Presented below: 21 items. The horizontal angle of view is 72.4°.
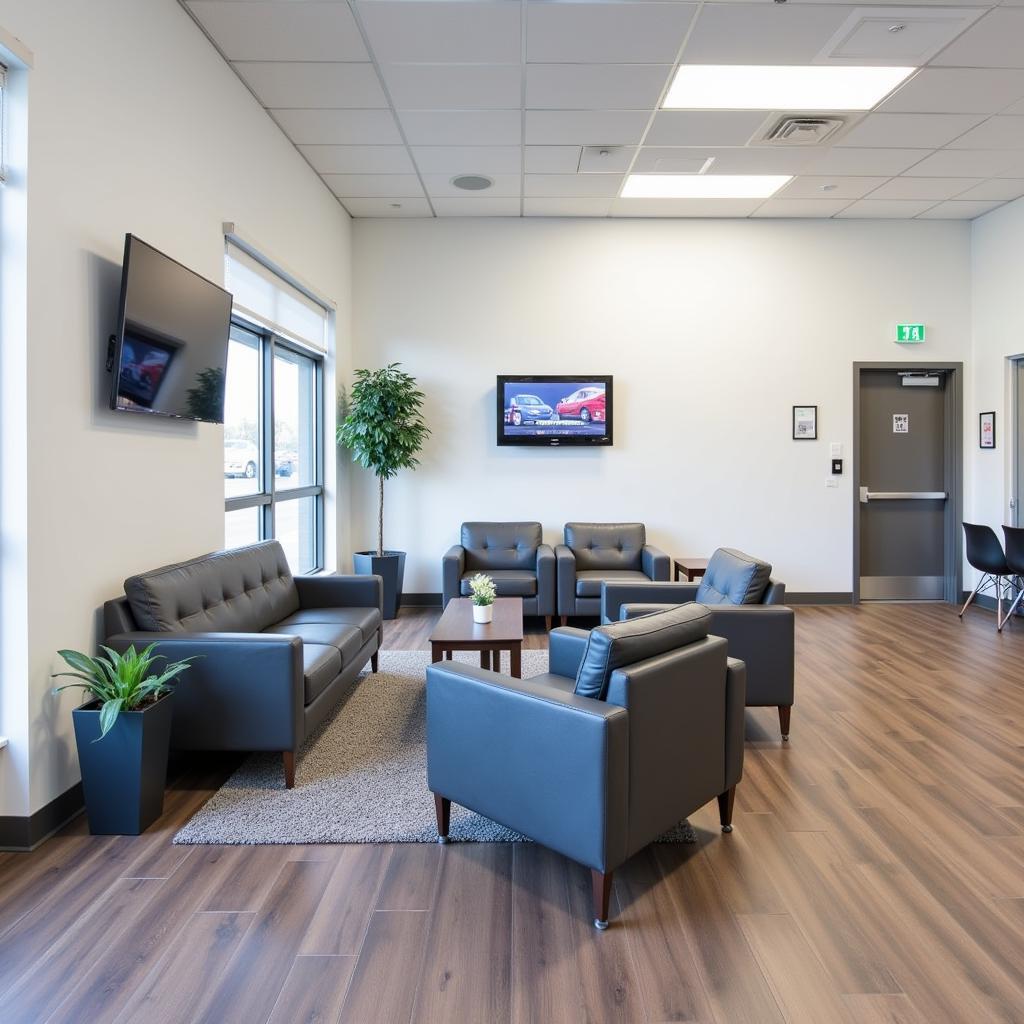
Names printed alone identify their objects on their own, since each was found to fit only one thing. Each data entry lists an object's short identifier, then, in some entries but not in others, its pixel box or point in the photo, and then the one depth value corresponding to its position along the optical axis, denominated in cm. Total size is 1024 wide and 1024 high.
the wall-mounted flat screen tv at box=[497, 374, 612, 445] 617
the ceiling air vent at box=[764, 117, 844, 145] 435
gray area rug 243
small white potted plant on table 367
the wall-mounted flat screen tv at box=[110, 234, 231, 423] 270
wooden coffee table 331
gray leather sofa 265
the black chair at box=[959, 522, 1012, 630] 548
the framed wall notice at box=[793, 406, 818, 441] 630
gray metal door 648
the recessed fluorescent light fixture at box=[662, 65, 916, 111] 382
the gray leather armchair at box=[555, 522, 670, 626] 538
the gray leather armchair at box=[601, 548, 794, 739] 323
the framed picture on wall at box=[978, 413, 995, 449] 605
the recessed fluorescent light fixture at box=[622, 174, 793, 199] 533
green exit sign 627
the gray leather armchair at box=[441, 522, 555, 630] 541
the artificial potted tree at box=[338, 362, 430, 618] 568
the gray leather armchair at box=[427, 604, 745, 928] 191
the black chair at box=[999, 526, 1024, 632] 515
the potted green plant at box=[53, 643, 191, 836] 235
